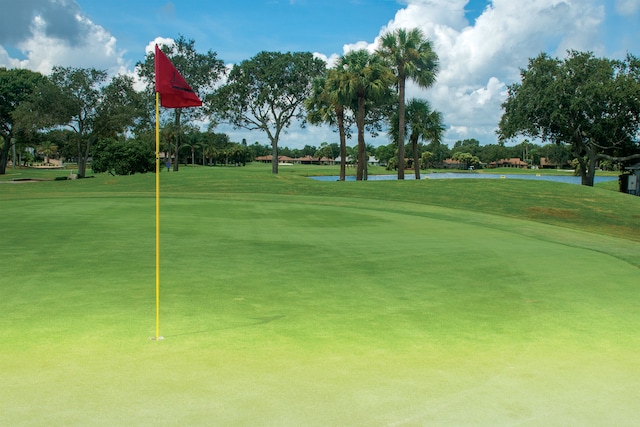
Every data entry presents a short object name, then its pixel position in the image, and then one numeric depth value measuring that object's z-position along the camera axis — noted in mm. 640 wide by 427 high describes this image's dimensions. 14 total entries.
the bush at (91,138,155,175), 59312
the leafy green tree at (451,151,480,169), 176375
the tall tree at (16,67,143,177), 55188
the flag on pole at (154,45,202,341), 6352
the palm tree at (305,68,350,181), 49531
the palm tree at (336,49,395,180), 48325
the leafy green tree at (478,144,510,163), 197938
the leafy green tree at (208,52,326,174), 64625
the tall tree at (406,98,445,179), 58969
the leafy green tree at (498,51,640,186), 51469
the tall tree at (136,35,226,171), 65750
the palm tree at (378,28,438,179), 49969
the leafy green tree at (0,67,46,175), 65375
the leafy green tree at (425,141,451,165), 171875
